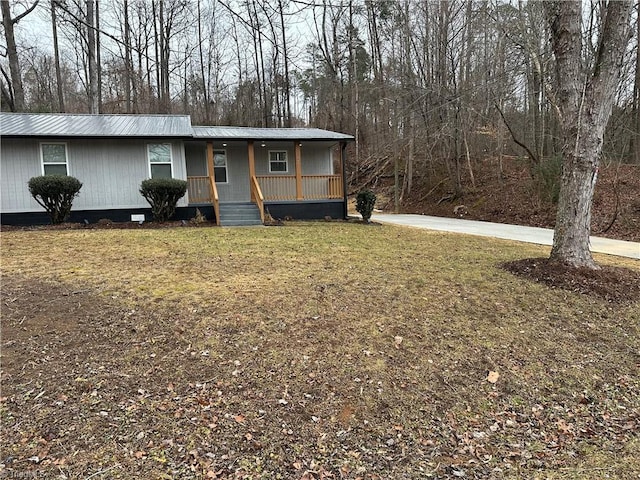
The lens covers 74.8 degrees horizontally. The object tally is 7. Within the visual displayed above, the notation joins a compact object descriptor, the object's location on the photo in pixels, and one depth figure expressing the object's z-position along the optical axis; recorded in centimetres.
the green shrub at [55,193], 1088
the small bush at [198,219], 1242
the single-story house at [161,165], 1170
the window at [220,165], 1538
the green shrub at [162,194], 1183
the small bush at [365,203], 1339
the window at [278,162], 1599
